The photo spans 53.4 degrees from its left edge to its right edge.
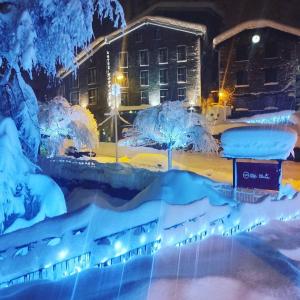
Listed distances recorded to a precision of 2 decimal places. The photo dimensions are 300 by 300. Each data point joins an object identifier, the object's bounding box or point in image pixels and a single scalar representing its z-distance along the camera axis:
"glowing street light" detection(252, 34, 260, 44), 27.85
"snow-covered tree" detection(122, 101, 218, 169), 20.58
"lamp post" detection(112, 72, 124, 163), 19.99
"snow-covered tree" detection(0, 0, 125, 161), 5.09
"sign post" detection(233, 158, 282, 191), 10.43
